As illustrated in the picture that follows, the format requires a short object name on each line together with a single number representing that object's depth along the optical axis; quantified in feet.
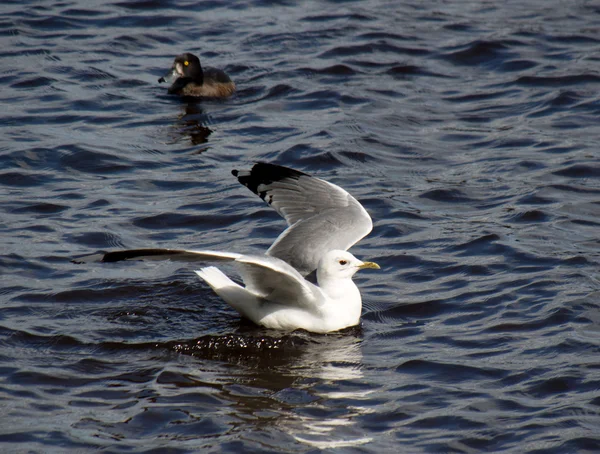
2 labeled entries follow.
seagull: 46.41
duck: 83.35
